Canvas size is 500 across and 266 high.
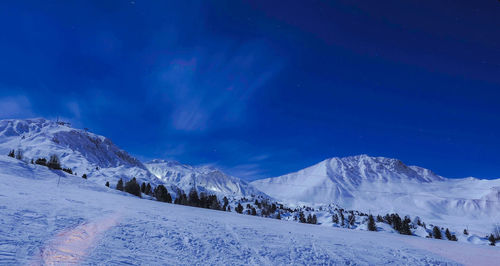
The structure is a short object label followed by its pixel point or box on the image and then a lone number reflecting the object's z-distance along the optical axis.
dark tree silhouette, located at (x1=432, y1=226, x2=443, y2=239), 97.06
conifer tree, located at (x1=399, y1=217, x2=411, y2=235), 92.34
